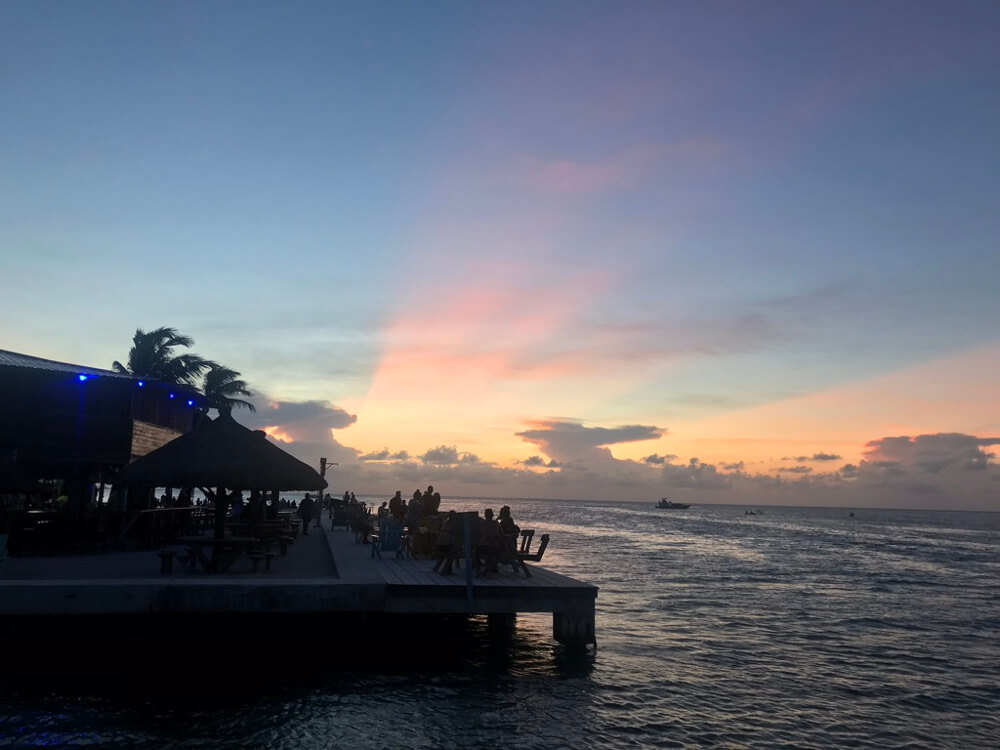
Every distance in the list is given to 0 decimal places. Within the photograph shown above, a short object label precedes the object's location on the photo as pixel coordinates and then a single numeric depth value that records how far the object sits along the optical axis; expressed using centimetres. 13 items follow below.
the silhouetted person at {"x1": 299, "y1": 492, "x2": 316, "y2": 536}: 3279
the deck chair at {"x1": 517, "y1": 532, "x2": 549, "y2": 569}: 1689
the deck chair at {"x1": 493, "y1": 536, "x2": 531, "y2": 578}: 1661
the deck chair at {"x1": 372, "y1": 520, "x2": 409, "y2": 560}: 1986
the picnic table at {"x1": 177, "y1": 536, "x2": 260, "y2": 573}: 1554
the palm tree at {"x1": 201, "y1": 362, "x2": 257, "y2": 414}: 5450
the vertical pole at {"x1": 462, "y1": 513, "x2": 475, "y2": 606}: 1447
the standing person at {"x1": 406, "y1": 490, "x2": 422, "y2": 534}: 2089
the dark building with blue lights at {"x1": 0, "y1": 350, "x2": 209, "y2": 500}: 2502
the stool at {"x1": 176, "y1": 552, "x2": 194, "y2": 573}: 1559
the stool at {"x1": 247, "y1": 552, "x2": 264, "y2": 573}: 1567
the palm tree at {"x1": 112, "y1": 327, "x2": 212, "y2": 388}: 4562
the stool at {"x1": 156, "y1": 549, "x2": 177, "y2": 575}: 1507
